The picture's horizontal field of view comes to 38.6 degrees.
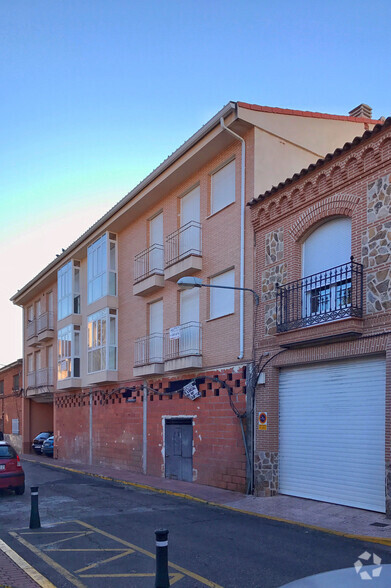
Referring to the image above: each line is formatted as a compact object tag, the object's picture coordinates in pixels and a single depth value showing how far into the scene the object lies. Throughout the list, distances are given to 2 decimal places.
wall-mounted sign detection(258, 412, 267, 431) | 13.38
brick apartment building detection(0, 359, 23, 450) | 34.53
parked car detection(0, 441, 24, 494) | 13.92
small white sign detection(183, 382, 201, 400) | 16.09
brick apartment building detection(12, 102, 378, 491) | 14.80
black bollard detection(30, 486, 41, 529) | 9.95
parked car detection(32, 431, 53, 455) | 30.73
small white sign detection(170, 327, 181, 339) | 16.89
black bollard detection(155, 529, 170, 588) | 5.74
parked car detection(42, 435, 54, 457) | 28.81
